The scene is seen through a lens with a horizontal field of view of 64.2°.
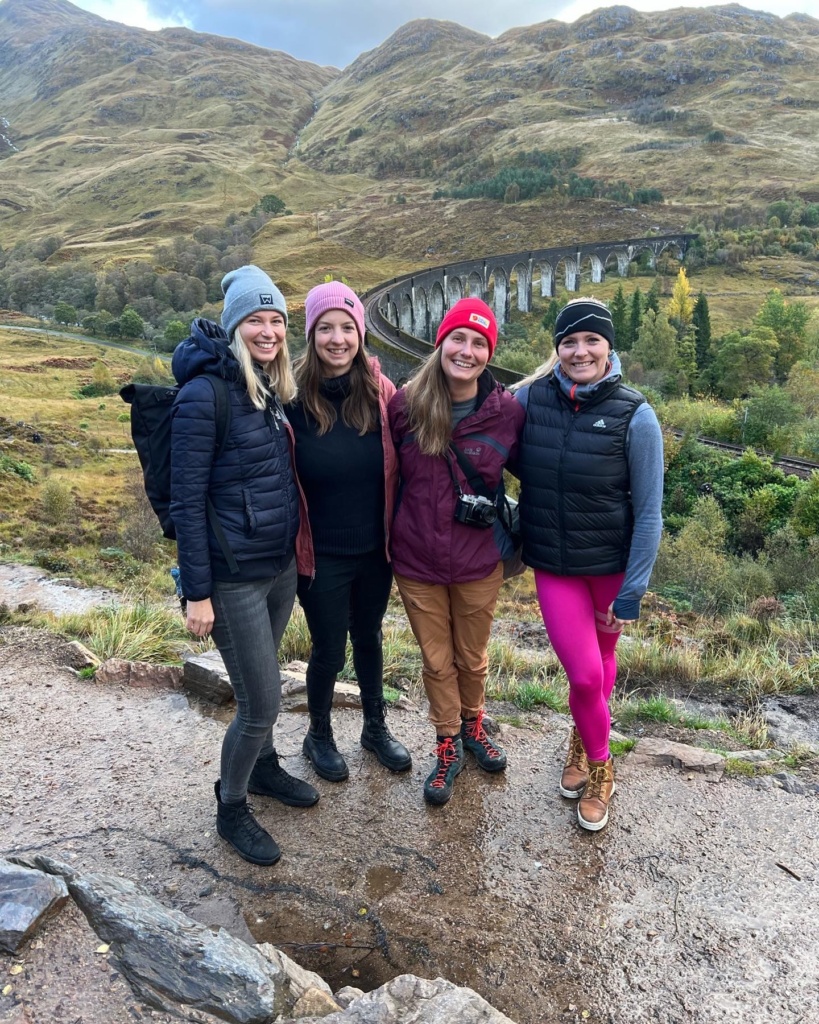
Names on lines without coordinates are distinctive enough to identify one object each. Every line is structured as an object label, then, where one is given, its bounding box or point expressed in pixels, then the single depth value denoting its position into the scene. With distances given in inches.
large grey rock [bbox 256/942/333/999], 80.7
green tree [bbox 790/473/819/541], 743.2
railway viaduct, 1918.1
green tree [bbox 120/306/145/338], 2330.2
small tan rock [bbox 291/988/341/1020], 76.3
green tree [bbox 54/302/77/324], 2503.7
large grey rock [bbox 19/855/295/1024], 71.9
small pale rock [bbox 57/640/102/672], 193.9
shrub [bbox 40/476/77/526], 712.4
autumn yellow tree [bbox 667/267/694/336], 1904.5
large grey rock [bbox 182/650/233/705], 170.9
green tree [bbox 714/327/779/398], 1561.3
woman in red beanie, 110.6
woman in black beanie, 106.0
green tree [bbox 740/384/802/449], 1069.8
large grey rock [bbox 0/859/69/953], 72.7
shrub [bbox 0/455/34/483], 851.4
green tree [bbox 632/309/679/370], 1663.4
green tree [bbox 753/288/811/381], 1653.5
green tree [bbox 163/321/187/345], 2206.0
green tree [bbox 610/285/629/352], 1828.4
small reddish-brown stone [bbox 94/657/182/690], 183.0
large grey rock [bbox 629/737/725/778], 136.9
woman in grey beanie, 92.1
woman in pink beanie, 106.9
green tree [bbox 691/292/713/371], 1717.5
